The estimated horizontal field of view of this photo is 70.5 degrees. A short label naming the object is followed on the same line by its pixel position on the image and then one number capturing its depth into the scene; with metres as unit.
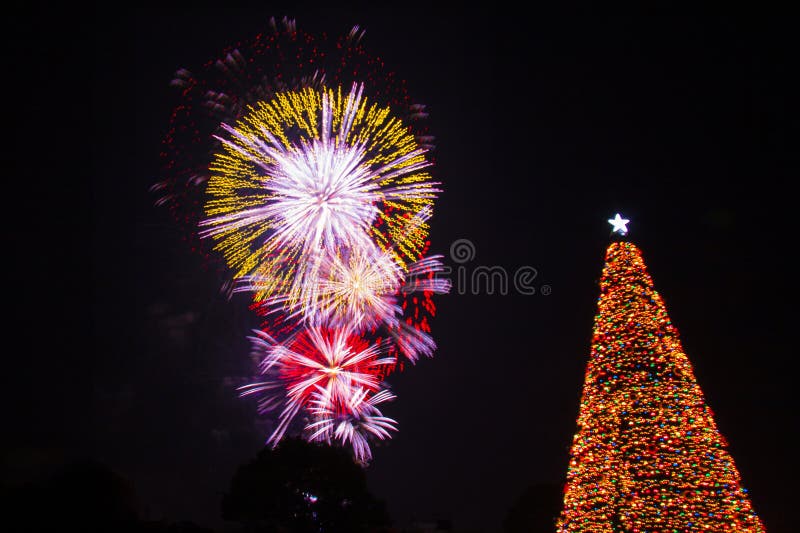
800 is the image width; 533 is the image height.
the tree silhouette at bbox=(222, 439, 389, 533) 23.91
